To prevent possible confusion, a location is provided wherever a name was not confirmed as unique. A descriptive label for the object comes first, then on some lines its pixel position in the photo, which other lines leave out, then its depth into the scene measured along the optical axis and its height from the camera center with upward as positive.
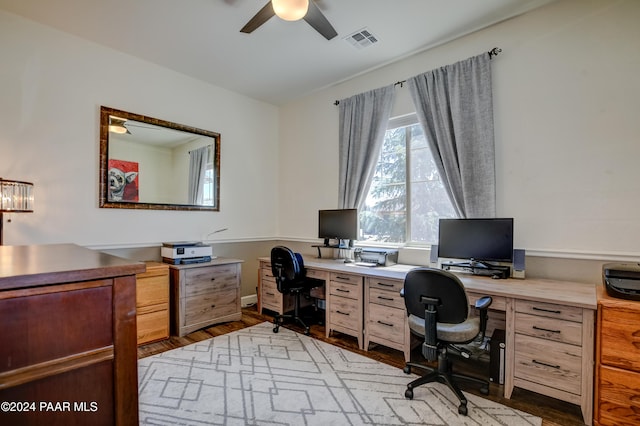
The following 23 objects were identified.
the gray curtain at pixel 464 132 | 2.87 +0.81
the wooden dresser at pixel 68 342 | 0.77 -0.36
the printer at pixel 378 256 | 3.28 -0.46
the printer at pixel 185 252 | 3.48 -0.48
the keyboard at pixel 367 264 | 3.29 -0.55
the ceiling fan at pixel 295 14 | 2.12 +1.51
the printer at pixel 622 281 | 1.87 -0.40
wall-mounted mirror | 3.32 +0.56
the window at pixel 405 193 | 3.34 +0.24
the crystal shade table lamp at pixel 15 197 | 2.38 +0.10
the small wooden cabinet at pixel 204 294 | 3.39 -0.96
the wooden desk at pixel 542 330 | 1.96 -0.81
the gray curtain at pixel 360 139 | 3.66 +0.92
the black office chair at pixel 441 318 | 2.06 -0.71
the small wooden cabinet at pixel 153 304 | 3.13 -0.97
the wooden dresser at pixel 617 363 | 1.78 -0.87
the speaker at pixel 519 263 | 2.62 -0.41
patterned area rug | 2.02 -1.34
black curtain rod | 2.86 +1.52
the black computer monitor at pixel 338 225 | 3.67 -0.15
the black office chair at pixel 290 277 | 3.34 -0.71
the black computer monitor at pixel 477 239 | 2.62 -0.22
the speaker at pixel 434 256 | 3.05 -0.42
